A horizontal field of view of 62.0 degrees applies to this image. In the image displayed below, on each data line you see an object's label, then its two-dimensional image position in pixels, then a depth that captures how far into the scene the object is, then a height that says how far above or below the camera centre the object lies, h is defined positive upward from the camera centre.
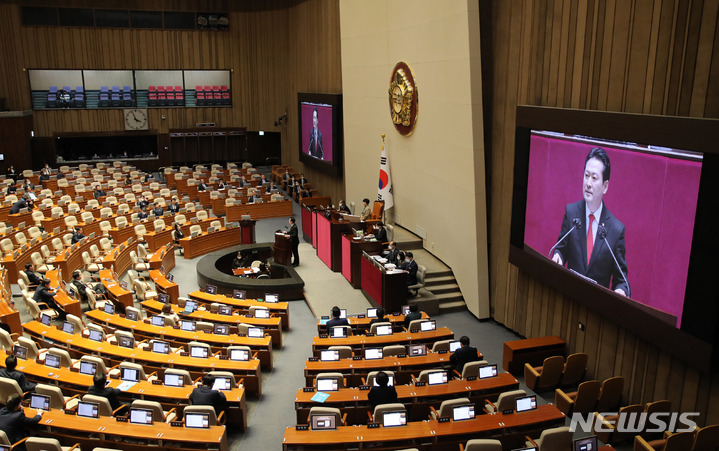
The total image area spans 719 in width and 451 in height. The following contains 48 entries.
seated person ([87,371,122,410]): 7.92 -3.94
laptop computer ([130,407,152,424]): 7.52 -3.98
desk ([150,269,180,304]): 13.92 -4.44
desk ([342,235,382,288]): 14.57 -3.79
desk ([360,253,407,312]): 12.70 -4.10
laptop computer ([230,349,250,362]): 9.73 -4.18
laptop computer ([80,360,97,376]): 9.11 -4.11
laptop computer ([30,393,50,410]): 7.82 -3.97
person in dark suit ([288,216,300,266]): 16.14 -3.94
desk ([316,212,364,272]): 15.72 -3.78
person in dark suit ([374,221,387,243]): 14.70 -3.43
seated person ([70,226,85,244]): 16.27 -3.85
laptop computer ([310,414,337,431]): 7.31 -3.94
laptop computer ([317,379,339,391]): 8.45 -4.04
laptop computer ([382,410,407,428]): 7.36 -3.93
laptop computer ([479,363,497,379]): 8.87 -4.03
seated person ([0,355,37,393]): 8.29 -3.82
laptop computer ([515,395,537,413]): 7.73 -3.93
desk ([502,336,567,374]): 10.45 -4.43
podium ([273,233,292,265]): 16.11 -4.14
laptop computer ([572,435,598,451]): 6.57 -3.77
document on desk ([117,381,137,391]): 8.51 -4.12
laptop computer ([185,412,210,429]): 7.47 -4.02
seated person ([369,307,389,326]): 11.14 -4.12
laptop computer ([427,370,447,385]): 8.63 -4.02
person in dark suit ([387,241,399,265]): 13.42 -3.56
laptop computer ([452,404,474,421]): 7.47 -3.90
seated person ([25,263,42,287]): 13.26 -4.02
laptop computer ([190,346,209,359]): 9.77 -4.14
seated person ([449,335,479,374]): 9.27 -3.96
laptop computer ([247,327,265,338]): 10.81 -4.25
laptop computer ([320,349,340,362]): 9.60 -4.12
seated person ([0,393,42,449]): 7.09 -3.83
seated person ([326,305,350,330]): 10.71 -4.01
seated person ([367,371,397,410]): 7.89 -3.89
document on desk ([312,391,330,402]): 8.16 -4.08
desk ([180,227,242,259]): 17.78 -4.50
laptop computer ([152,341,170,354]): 9.98 -4.16
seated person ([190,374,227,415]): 8.05 -4.02
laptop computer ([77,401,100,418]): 7.61 -3.96
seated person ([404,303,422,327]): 11.40 -4.16
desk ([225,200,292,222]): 21.59 -4.26
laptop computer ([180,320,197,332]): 11.05 -4.22
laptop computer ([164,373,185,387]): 8.74 -4.12
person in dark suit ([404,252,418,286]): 12.90 -3.71
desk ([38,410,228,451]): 7.20 -4.07
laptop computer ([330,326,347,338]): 10.62 -4.15
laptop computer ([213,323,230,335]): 10.92 -4.23
